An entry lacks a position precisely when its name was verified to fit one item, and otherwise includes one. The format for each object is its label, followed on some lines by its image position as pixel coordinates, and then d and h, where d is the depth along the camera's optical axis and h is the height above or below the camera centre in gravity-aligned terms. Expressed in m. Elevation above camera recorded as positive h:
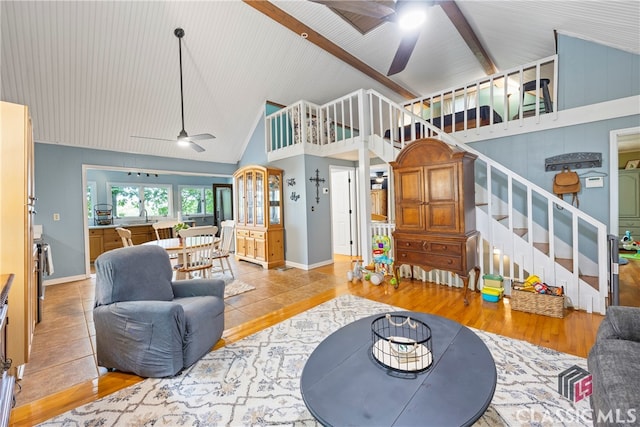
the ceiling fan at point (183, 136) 3.88 +1.13
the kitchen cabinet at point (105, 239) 6.42 -0.59
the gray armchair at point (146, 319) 1.92 -0.80
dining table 3.67 -0.45
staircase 2.91 -0.19
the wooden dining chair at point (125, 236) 3.81 -0.31
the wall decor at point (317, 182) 5.30 +0.56
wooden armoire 3.21 -0.01
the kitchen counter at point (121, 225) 6.49 -0.27
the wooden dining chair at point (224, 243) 4.51 -0.57
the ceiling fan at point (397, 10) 1.89 +1.46
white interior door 6.24 -0.06
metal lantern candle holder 1.30 -0.76
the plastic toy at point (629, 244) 4.95 -0.79
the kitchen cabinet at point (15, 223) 1.97 -0.04
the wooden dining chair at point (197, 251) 3.71 -0.55
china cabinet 5.38 -0.12
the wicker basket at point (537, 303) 2.74 -1.06
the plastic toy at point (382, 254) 4.13 -0.74
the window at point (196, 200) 8.61 +0.44
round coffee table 1.02 -0.79
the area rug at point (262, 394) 1.56 -1.22
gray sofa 1.06 -0.78
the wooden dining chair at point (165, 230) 4.83 -0.37
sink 7.42 -0.23
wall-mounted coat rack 3.31 +0.55
